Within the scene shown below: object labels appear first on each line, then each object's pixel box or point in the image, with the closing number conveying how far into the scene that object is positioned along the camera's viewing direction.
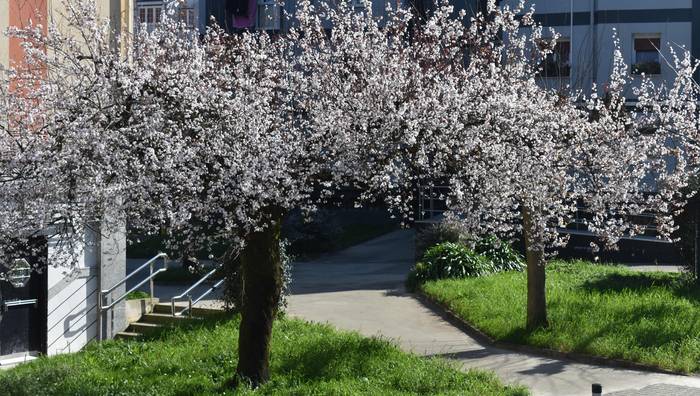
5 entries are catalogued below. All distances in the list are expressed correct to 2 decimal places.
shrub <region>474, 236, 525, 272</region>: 22.41
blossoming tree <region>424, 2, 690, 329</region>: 11.52
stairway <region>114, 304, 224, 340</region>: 17.36
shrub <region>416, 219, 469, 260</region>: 23.64
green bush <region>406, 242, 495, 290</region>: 21.44
